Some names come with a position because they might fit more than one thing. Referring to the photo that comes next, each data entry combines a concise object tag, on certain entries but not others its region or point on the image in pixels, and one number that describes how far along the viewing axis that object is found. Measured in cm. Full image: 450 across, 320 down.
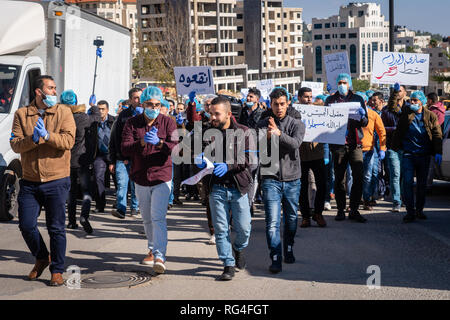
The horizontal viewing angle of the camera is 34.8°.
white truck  1161
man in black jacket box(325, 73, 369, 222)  1105
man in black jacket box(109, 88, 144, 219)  1030
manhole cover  742
